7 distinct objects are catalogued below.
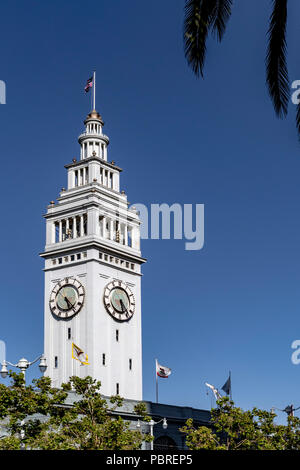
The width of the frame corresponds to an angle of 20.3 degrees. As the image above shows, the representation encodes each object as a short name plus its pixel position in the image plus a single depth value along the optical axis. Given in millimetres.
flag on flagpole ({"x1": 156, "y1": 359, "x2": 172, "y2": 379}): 96375
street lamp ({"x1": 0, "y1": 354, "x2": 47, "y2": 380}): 54488
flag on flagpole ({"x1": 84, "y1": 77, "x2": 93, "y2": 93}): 106375
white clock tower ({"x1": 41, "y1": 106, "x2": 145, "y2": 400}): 94250
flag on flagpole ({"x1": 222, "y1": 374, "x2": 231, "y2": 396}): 100700
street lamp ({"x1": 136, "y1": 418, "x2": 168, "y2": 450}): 76238
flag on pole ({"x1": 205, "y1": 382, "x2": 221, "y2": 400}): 94750
